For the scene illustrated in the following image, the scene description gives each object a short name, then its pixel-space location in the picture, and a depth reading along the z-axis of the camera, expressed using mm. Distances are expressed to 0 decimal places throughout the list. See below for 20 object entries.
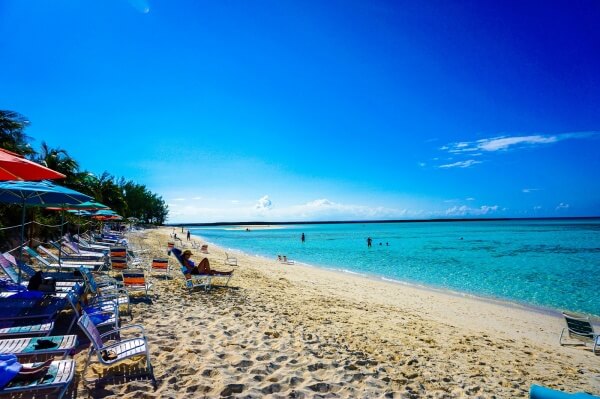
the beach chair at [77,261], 10500
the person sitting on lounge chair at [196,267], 9375
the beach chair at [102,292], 5998
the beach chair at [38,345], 3561
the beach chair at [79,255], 11945
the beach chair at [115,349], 3732
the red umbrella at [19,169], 3629
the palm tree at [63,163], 22562
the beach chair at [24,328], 4160
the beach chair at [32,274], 6160
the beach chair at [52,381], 2873
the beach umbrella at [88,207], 10761
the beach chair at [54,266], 8528
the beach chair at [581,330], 7500
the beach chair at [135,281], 7500
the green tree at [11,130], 15273
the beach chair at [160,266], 10305
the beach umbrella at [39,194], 5500
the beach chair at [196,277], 9227
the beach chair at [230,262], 18492
